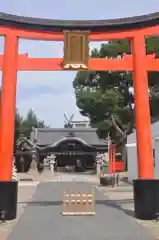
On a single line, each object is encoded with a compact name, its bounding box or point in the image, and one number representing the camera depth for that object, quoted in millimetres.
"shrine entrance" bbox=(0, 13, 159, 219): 10836
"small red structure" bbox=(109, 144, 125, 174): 29430
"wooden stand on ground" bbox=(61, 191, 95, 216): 11031
